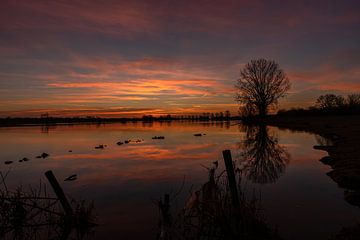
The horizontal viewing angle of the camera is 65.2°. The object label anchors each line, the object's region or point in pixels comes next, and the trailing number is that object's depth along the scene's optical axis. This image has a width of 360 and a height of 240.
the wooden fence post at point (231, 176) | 8.66
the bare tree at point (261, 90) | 79.44
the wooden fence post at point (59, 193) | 9.55
